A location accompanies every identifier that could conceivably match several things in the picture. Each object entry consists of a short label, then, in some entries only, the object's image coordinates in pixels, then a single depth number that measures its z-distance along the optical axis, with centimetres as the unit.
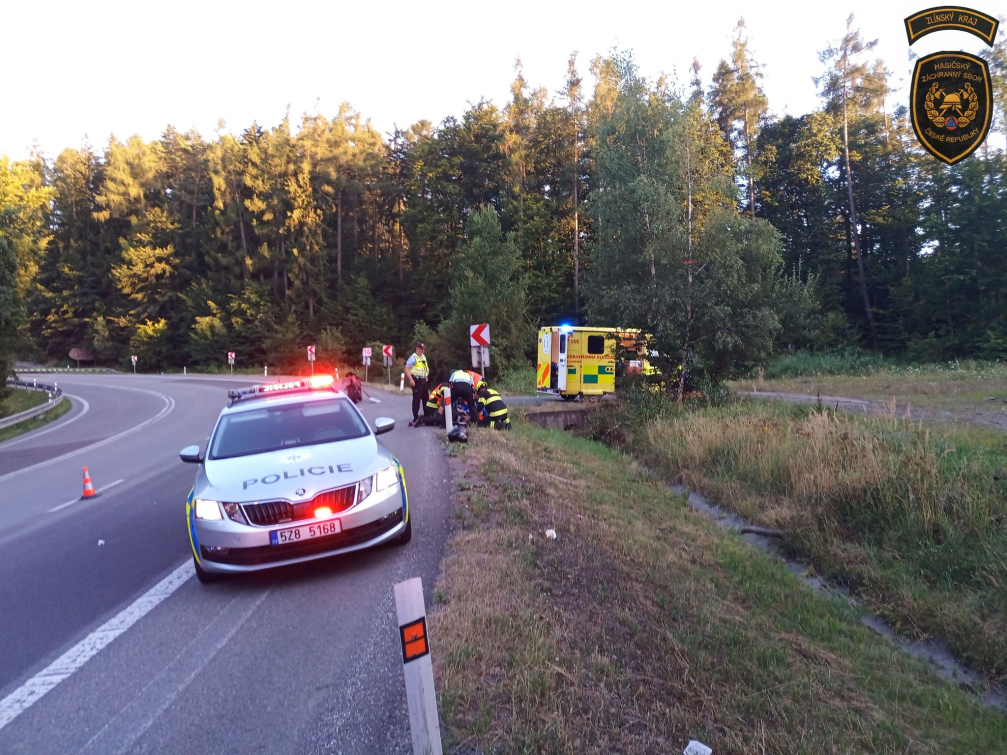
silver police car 582
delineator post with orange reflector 318
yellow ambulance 2492
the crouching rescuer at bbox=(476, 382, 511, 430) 1578
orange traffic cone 1123
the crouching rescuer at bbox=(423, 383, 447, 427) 1681
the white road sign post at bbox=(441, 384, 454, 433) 1507
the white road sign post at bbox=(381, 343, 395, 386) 3944
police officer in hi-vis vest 1800
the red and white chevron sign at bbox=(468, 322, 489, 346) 1878
